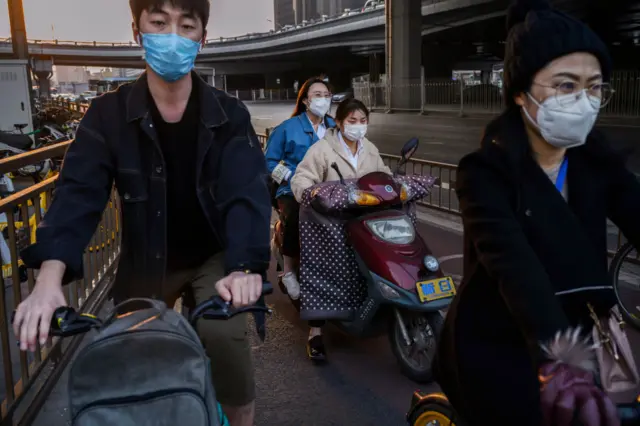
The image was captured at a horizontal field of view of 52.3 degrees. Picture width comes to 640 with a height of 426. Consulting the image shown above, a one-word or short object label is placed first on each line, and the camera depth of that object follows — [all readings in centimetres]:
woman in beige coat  490
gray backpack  141
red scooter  401
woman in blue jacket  536
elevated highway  4034
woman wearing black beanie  173
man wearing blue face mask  217
